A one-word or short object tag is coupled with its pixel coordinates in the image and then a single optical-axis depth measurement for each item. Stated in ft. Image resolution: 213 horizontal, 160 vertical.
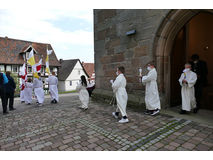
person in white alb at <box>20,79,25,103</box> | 27.86
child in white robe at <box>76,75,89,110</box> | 19.82
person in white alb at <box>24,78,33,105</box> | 26.66
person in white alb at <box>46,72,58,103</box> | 25.89
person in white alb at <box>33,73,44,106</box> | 24.02
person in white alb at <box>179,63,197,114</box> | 14.66
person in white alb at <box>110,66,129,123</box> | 13.80
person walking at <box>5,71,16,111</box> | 20.36
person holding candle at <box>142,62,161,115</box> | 15.16
